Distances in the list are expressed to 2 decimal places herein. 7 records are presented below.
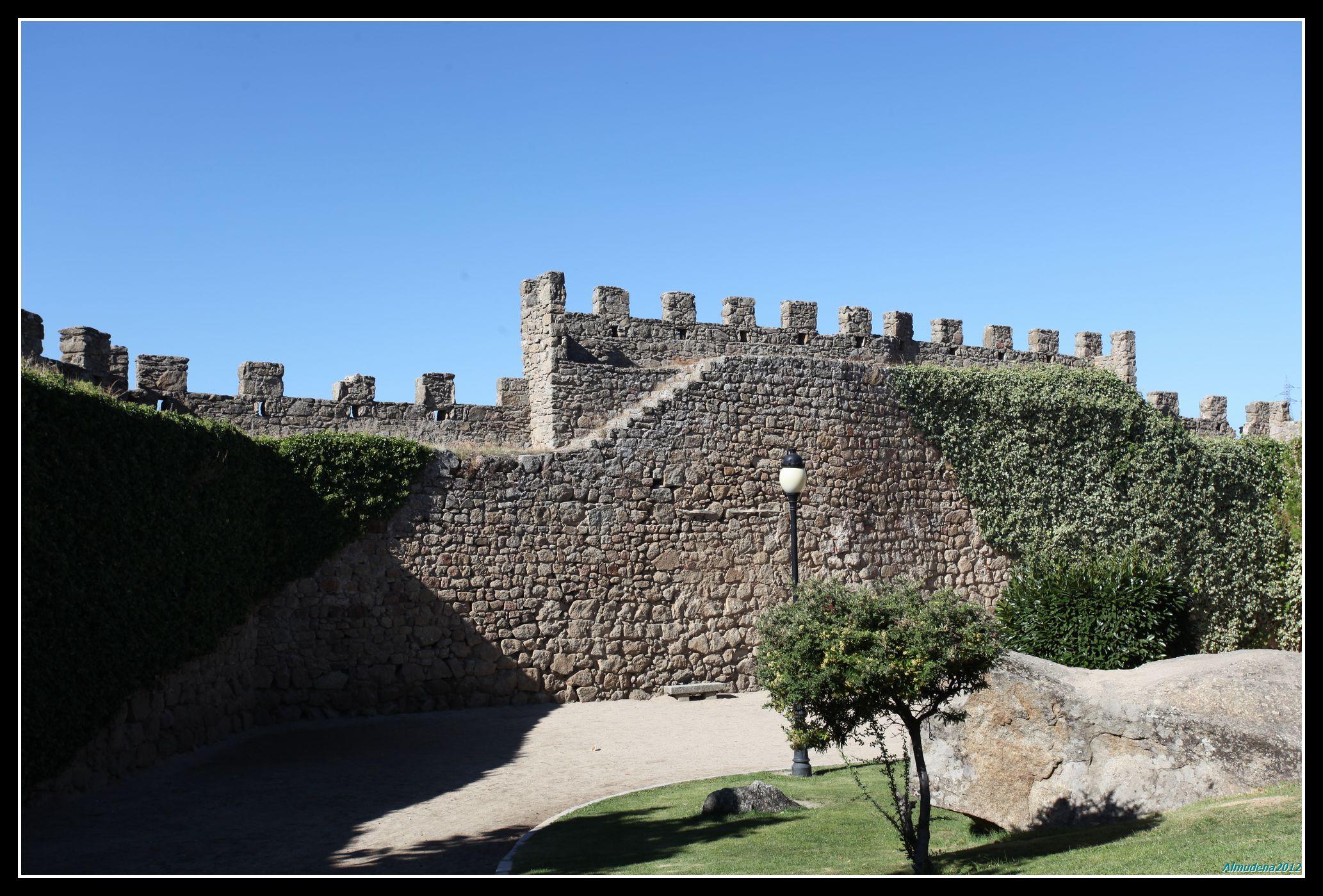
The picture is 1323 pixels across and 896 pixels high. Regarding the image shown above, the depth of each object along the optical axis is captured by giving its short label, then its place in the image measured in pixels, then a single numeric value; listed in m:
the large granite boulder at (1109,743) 9.52
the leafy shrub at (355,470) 15.87
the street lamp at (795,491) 12.45
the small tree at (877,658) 8.47
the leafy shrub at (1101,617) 15.92
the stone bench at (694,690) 17.75
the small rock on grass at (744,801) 10.40
